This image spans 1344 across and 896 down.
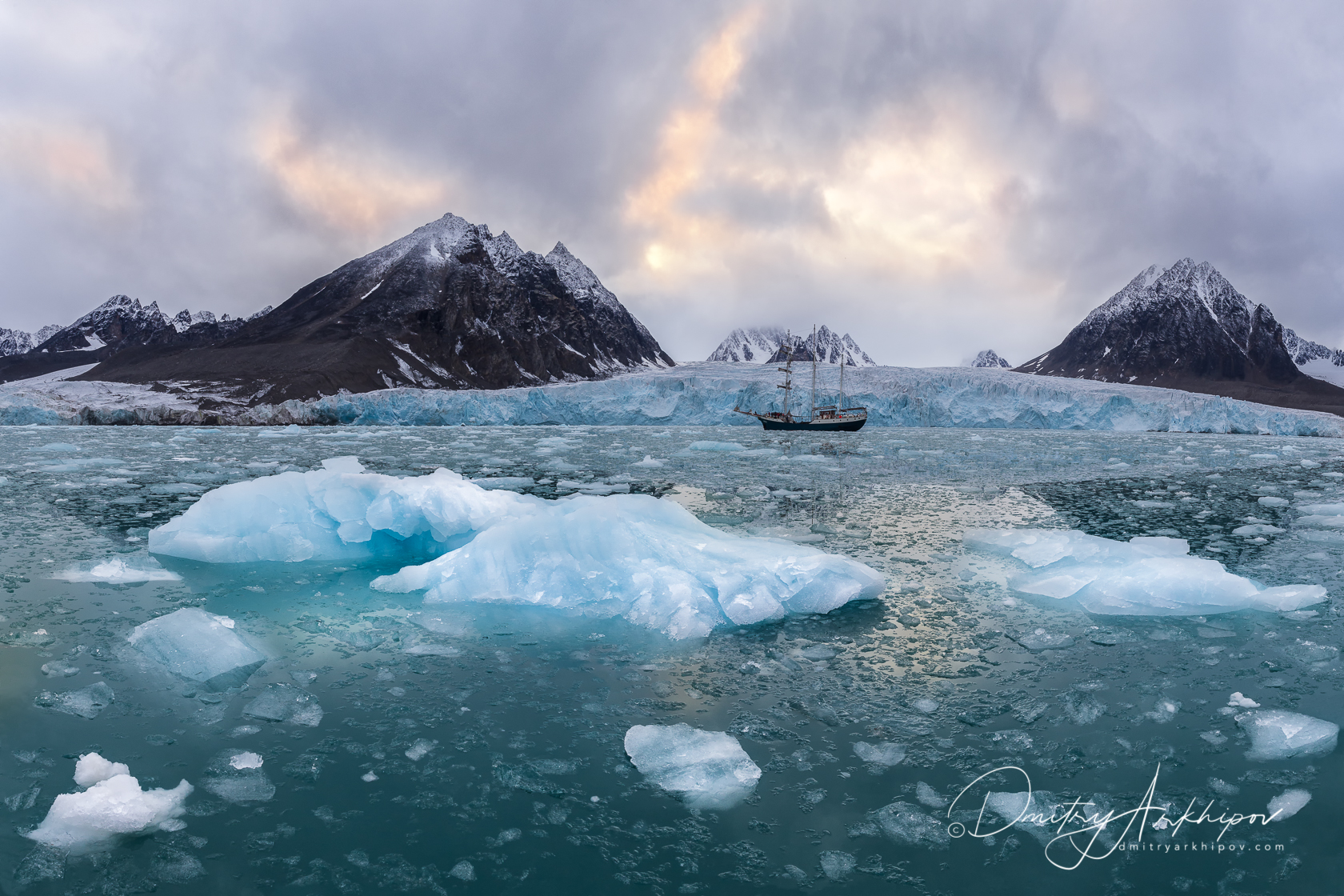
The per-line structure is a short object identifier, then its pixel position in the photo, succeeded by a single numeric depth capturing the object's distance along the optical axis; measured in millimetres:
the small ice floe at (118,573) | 7004
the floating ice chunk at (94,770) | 3459
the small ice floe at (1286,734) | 3906
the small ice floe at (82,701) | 4203
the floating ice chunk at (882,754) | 3781
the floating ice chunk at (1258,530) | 10383
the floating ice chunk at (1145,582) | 6379
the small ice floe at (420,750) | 3809
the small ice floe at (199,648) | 4766
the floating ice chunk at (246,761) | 3674
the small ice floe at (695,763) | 3500
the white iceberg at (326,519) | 8258
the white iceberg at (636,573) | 6137
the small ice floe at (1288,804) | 3365
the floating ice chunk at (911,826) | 3162
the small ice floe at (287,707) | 4211
